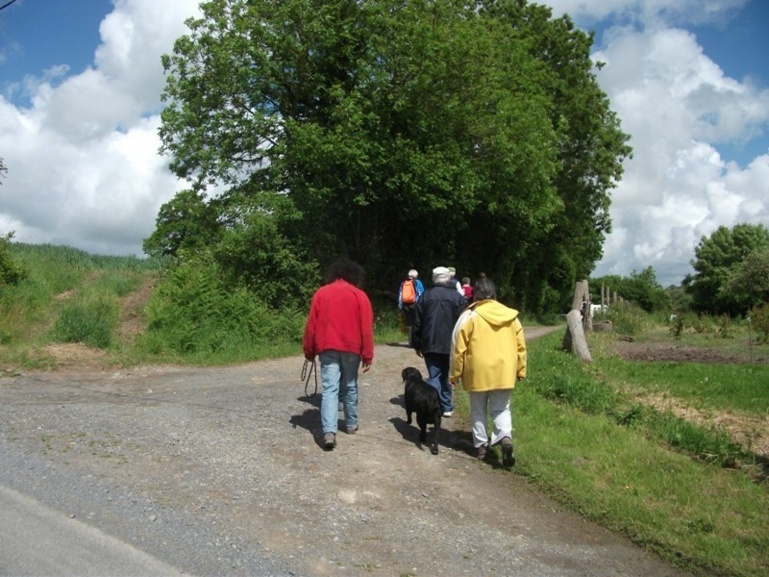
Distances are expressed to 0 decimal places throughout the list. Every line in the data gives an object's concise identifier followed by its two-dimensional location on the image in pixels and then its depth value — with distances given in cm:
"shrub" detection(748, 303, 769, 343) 1742
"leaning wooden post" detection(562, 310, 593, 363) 1430
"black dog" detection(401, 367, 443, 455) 751
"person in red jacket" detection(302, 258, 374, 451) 736
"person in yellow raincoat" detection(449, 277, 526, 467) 716
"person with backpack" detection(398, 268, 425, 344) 1558
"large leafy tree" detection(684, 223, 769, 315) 6888
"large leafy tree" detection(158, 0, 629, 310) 1955
